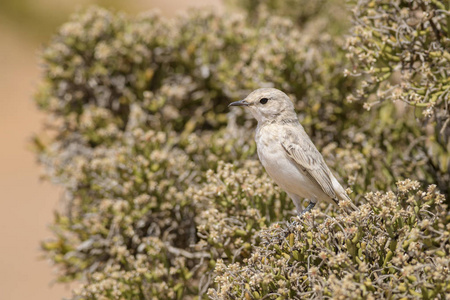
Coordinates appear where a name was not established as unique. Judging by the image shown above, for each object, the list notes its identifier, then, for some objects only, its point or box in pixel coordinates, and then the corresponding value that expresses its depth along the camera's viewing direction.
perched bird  8.07
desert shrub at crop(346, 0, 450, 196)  7.96
